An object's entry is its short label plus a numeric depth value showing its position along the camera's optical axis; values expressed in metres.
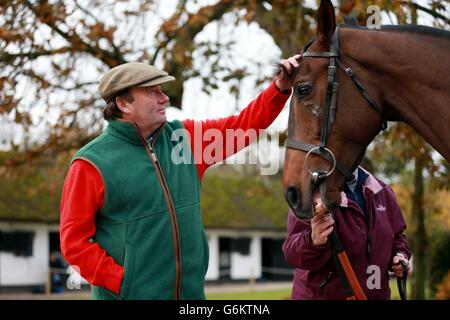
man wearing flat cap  3.27
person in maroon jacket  3.70
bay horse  3.34
